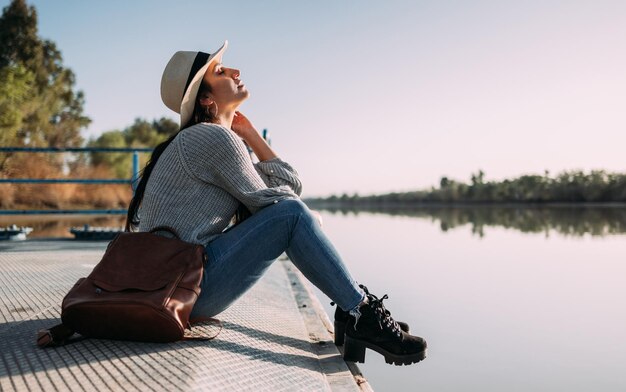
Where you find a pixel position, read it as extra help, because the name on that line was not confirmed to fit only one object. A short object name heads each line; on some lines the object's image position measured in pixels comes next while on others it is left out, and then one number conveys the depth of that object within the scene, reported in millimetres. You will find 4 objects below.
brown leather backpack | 1386
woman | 1631
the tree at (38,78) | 21875
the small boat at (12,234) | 4996
